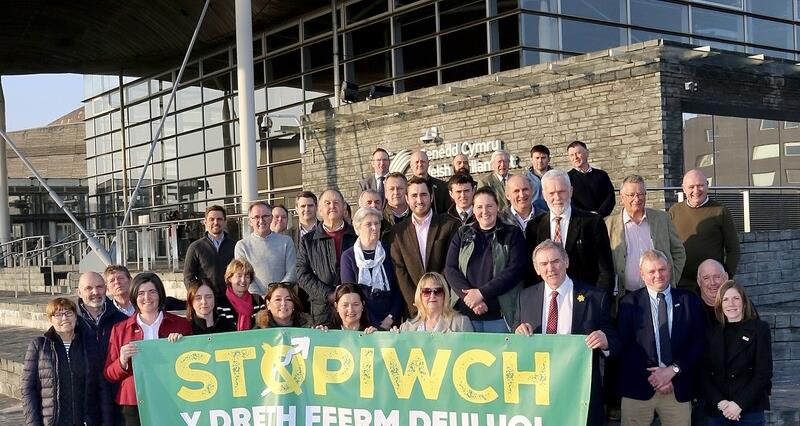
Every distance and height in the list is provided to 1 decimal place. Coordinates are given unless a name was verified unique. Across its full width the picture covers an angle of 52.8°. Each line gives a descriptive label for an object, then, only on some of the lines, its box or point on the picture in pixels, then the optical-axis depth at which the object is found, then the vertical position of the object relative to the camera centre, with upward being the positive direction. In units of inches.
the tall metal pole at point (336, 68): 823.1 +140.6
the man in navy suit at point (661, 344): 183.2 -34.6
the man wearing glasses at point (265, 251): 245.8 -13.3
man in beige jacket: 215.5 -11.4
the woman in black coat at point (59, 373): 202.8 -39.9
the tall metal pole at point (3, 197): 1102.4 +27.9
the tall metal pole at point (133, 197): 522.9 +10.3
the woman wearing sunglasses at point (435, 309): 190.4 -25.5
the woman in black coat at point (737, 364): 179.9 -39.0
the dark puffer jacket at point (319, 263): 223.8 -16.3
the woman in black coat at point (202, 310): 209.6 -26.0
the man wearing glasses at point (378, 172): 297.0 +11.7
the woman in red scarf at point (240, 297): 222.4 -24.9
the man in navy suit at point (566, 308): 181.2 -25.4
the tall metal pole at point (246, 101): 588.4 +79.1
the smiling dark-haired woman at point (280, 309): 205.0 -26.1
